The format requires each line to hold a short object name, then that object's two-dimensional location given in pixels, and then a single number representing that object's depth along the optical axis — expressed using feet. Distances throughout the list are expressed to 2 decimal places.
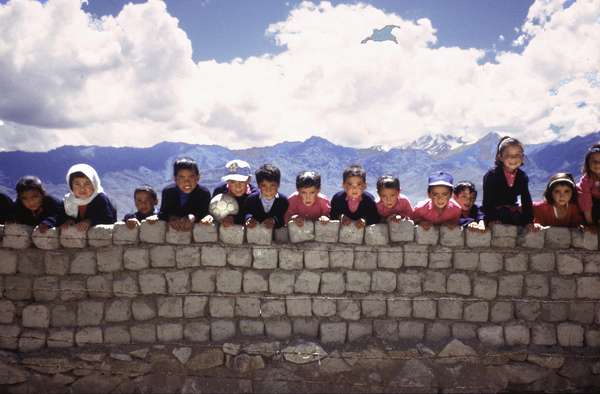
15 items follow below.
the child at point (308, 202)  12.61
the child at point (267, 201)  12.78
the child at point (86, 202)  12.26
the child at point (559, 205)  12.41
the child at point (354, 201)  12.64
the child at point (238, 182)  13.27
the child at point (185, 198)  12.79
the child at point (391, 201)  12.69
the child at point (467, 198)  15.01
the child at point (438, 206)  12.41
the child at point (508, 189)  12.78
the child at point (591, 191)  12.66
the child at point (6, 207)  13.01
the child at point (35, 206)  12.40
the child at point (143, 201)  15.51
